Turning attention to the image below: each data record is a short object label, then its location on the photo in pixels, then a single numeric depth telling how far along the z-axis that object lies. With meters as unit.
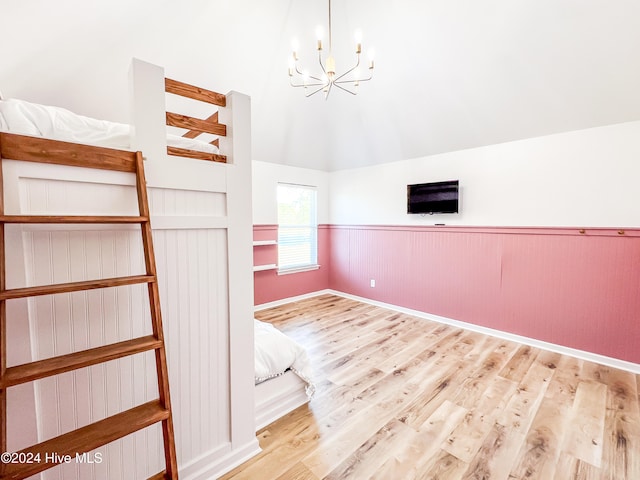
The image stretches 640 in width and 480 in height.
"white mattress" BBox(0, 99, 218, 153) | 1.09
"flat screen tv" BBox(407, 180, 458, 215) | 3.52
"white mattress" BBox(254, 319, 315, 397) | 1.94
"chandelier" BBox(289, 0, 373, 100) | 3.16
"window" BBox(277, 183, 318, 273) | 4.57
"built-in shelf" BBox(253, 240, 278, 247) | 4.10
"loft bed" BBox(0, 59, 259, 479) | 1.04
